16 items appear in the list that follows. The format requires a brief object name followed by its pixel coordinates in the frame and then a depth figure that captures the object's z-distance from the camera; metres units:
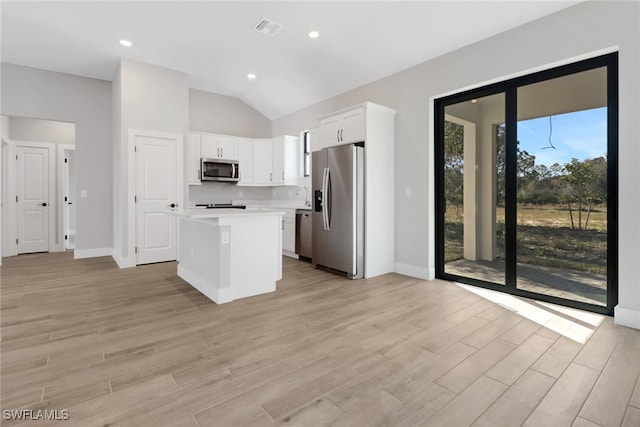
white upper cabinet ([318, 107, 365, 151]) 4.25
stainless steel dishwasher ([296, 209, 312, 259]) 5.28
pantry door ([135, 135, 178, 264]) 4.98
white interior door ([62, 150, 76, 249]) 6.50
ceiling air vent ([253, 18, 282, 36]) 3.79
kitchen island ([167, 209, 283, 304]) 3.18
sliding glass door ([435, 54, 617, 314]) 2.91
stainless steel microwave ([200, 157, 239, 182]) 6.00
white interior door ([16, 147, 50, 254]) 6.00
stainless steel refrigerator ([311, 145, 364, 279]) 4.18
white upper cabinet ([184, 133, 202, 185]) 5.91
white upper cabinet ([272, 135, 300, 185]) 6.32
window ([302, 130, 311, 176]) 6.35
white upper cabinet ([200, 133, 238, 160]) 6.07
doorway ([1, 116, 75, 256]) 5.79
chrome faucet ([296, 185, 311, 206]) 6.06
